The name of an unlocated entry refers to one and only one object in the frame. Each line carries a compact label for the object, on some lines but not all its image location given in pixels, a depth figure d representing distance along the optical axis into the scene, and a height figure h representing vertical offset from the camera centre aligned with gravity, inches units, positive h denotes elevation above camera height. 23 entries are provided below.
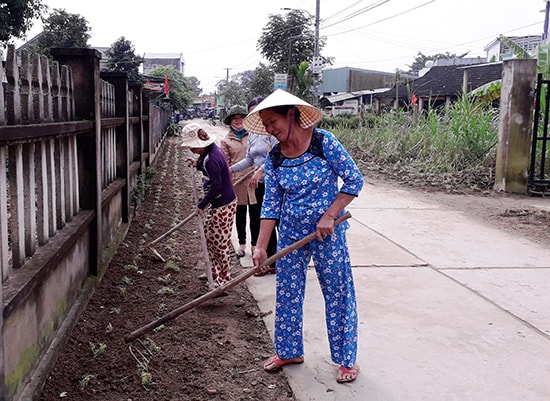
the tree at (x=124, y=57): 1332.4 +161.0
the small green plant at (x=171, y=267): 209.0 -53.3
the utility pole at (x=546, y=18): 1047.6 +213.4
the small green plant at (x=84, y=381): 118.2 -55.2
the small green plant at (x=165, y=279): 194.8 -54.4
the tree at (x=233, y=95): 2293.6 +129.0
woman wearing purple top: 173.8 -22.9
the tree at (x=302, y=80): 1048.8 +86.2
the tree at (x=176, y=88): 1469.0 +100.1
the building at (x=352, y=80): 2087.8 +176.0
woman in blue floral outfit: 118.1 -19.1
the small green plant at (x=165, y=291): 182.1 -54.4
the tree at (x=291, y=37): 1438.2 +225.4
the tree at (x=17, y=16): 753.6 +145.1
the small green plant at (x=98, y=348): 134.8 -54.9
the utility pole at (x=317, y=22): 1056.8 +202.1
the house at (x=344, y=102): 1700.3 +76.7
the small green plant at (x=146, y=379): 121.6 -55.4
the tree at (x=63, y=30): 1167.0 +192.5
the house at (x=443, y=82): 1213.6 +106.6
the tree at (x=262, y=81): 1549.0 +122.2
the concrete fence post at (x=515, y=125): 377.1 +2.3
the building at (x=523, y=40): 1527.7 +257.8
